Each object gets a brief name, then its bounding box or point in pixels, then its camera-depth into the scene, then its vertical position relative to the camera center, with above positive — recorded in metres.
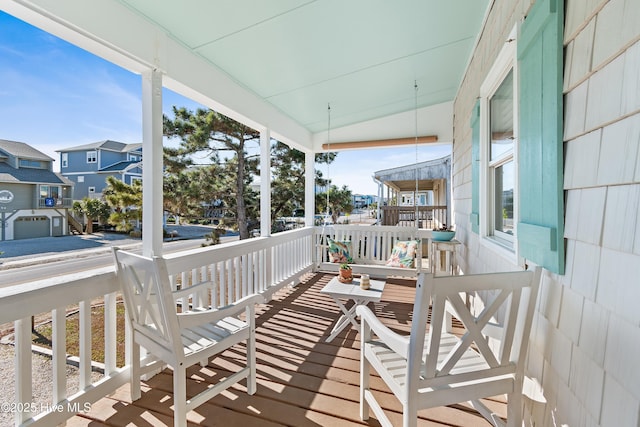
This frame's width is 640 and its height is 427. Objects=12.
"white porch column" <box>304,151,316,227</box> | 5.59 +0.18
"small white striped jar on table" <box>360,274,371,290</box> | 2.97 -0.82
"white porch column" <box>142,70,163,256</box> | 2.25 +0.27
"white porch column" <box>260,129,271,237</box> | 4.02 +0.25
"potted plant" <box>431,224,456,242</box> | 3.60 -0.41
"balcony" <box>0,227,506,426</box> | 1.58 -1.34
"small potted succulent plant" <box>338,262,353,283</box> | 3.20 -0.81
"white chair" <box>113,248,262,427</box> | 1.63 -0.87
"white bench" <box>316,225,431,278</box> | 4.72 -0.67
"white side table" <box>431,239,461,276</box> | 3.37 -0.69
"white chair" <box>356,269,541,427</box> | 1.24 -0.68
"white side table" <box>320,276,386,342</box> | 2.79 -0.90
